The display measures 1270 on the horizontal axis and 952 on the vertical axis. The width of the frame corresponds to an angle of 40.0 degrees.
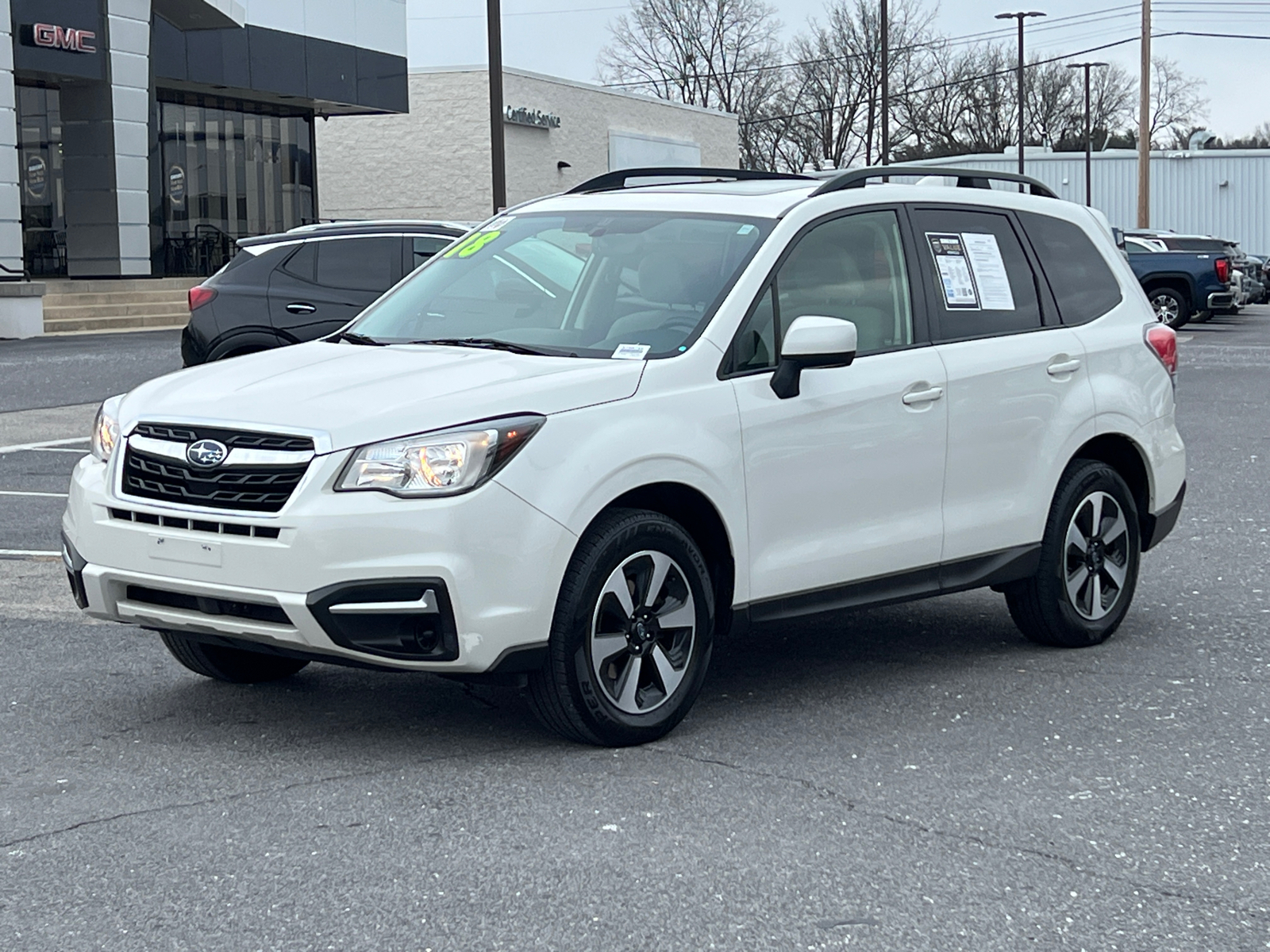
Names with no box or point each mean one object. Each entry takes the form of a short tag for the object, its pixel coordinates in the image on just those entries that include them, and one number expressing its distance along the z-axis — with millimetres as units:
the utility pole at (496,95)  28516
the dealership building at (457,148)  53094
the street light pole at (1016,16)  71019
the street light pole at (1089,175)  66938
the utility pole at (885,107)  44625
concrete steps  31812
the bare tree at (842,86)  82938
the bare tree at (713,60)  83562
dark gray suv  14031
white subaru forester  4871
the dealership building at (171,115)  36438
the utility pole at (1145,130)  46406
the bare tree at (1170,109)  98875
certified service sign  52812
